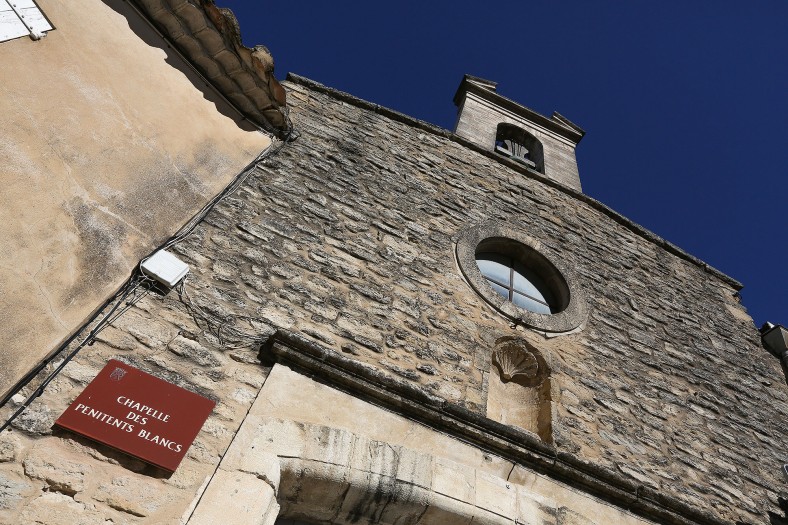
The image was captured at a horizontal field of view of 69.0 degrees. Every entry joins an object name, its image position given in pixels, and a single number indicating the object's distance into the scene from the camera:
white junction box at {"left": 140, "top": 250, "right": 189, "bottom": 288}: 2.97
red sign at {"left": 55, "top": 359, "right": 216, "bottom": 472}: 2.31
